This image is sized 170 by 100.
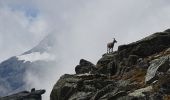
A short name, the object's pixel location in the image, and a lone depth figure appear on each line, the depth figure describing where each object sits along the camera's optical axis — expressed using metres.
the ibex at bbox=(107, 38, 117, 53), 103.55
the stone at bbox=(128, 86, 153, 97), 52.33
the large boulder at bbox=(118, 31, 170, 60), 72.19
